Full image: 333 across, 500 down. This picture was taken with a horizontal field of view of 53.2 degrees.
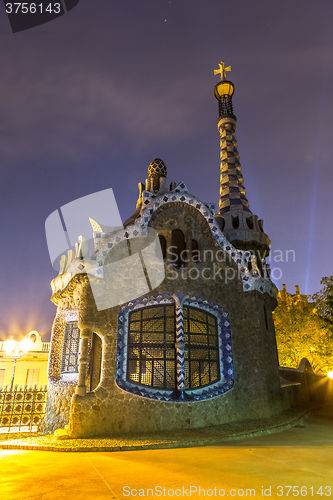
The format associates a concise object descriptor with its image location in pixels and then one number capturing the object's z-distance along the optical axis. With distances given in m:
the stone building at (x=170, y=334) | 9.49
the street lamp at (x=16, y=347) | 12.30
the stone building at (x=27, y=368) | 22.69
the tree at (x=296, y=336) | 23.25
